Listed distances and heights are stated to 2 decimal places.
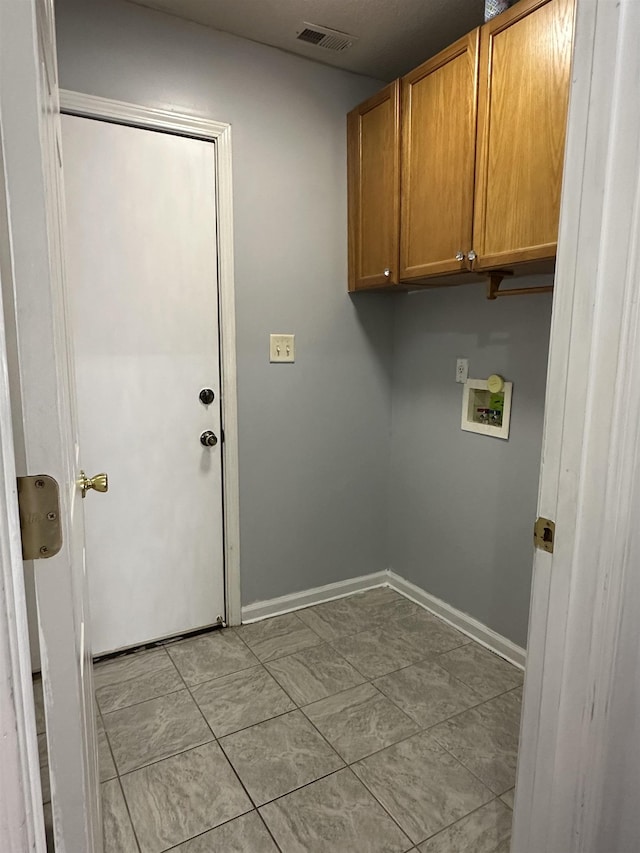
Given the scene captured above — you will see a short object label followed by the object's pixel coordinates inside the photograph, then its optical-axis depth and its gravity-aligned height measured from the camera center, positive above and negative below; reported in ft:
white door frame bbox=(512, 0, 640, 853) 2.66 -0.79
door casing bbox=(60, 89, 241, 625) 6.28 +1.16
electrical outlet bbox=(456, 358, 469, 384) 7.61 -0.32
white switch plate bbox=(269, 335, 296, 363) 7.80 -0.05
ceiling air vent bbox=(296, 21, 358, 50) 6.72 +3.96
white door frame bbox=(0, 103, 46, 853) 1.69 -1.10
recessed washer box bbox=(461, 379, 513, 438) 7.04 -0.84
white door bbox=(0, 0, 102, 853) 1.83 -0.14
